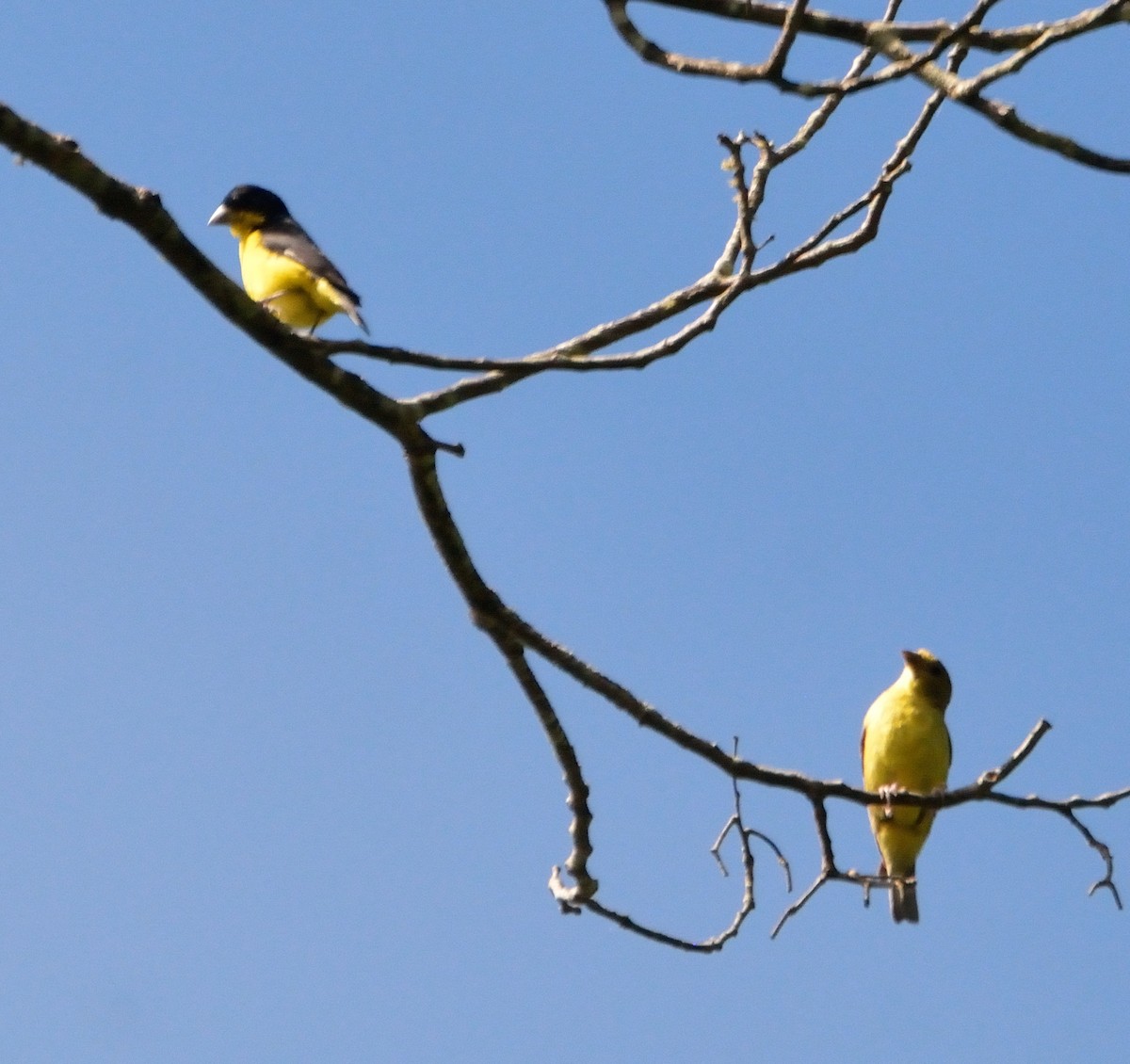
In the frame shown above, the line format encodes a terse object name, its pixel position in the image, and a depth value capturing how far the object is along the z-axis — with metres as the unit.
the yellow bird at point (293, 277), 14.84
